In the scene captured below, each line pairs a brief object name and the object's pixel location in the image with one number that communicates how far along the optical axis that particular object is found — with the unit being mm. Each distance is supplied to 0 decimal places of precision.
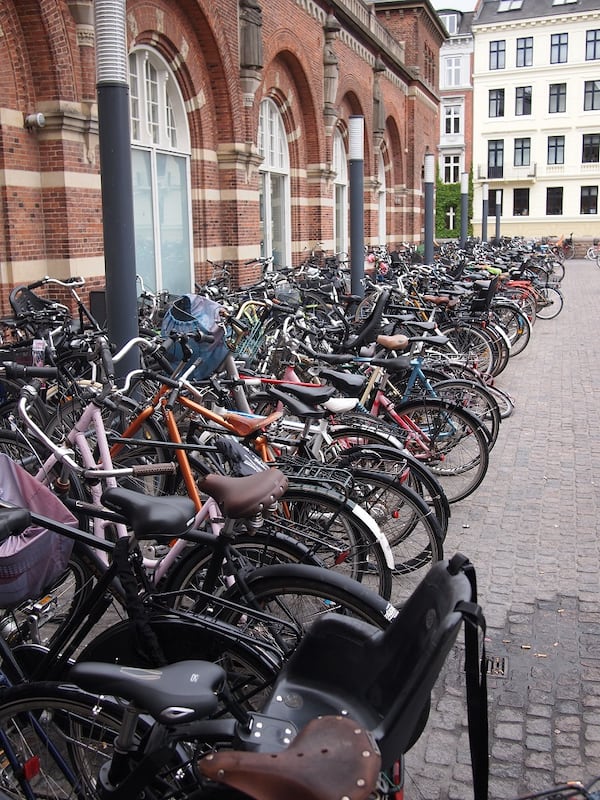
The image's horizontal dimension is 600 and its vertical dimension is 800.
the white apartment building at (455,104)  57719
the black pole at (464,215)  27161
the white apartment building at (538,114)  51188
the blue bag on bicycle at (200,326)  5238
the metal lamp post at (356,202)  10672
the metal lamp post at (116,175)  4980
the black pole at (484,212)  31234
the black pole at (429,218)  19030
